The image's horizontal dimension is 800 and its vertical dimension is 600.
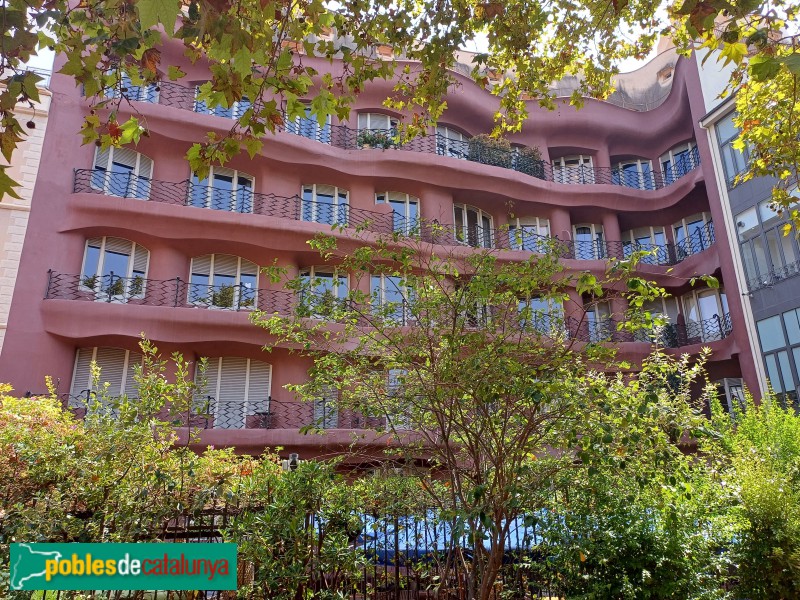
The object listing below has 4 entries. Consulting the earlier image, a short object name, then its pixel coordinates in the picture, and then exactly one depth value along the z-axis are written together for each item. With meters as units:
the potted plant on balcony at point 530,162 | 21.78
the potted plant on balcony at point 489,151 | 20.94
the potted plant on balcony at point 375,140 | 19.36
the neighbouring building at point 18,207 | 13.88
